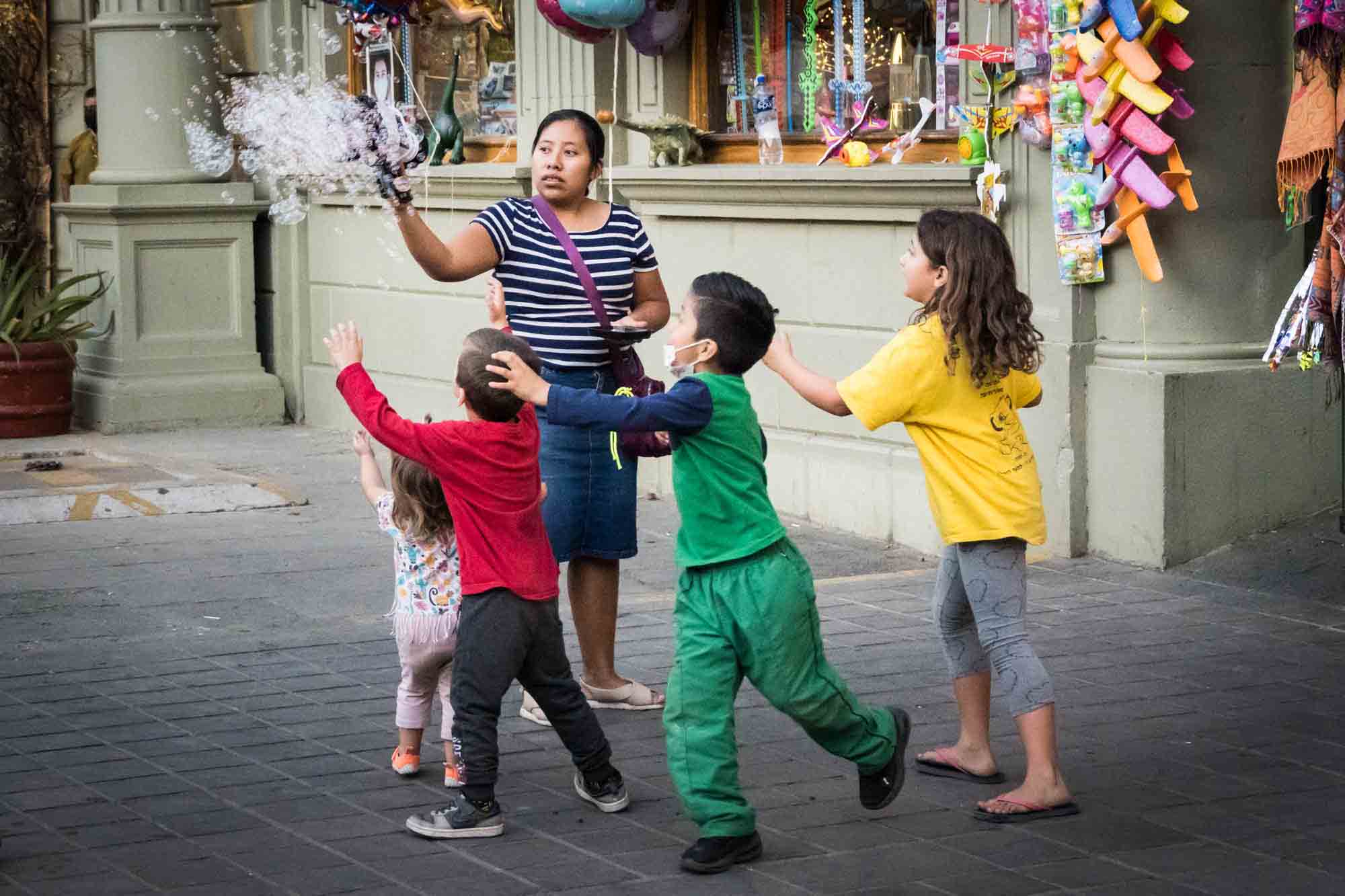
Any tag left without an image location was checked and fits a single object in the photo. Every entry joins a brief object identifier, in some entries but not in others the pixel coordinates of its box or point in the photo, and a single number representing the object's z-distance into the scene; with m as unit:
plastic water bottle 16.35
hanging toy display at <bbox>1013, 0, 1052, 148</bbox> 13.60
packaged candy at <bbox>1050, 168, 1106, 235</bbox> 13.40
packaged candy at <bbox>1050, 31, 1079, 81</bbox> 13.37
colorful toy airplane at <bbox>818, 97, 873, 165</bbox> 15.53
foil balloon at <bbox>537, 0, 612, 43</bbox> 16.45
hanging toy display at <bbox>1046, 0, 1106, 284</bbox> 13.40
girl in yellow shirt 8.19
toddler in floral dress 8.67
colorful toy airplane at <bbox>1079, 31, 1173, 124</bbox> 12.85
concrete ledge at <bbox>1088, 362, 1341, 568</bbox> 13.22
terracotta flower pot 21.16
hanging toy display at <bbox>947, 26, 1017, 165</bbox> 13.90
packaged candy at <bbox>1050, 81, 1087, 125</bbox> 13.38
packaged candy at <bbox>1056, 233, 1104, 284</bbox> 13.46
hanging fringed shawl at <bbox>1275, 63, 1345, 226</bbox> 11.11
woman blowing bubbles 9.95
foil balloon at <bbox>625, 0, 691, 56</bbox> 16.71
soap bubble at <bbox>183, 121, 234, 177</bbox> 20.87
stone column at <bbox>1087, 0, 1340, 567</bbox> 13.32
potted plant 21.11
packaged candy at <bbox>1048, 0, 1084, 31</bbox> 13.29
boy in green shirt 7.69
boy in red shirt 8.07
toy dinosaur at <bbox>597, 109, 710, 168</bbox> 16.85
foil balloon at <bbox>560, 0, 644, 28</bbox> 16.03
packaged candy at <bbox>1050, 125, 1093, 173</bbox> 13.42
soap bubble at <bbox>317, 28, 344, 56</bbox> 21.40
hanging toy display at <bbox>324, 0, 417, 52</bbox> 17.35
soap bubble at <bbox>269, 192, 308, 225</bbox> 19.43
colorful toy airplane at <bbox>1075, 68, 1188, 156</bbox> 13.02
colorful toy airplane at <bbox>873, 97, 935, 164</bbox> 15.08
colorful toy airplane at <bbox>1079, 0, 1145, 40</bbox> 12.81
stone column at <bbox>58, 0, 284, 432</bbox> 21.92
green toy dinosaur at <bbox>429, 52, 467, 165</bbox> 19.93
